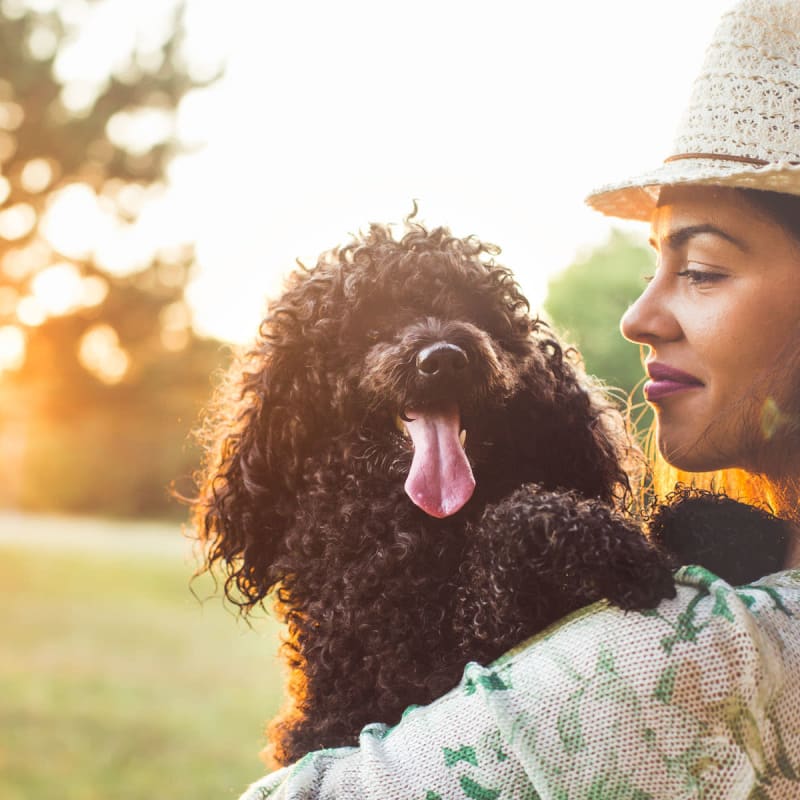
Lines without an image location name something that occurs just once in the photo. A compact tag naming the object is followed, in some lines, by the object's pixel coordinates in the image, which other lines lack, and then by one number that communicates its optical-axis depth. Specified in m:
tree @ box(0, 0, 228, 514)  13.11
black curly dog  0.59
